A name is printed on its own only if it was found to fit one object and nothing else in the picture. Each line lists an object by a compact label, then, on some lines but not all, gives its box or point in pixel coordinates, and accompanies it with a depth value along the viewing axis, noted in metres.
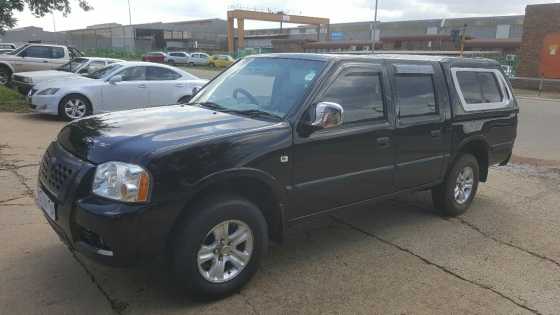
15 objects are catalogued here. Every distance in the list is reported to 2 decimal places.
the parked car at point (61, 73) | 13.52
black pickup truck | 3.16
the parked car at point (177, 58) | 49.88
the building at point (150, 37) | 60.22
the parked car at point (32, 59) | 17.88
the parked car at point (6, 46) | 32.34
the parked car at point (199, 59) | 49.85
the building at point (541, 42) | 26.19
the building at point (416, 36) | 48.26
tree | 13.84
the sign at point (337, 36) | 75.88
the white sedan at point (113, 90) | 11.32
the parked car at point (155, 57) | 47.76
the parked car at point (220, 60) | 47.62
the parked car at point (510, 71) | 28.34
